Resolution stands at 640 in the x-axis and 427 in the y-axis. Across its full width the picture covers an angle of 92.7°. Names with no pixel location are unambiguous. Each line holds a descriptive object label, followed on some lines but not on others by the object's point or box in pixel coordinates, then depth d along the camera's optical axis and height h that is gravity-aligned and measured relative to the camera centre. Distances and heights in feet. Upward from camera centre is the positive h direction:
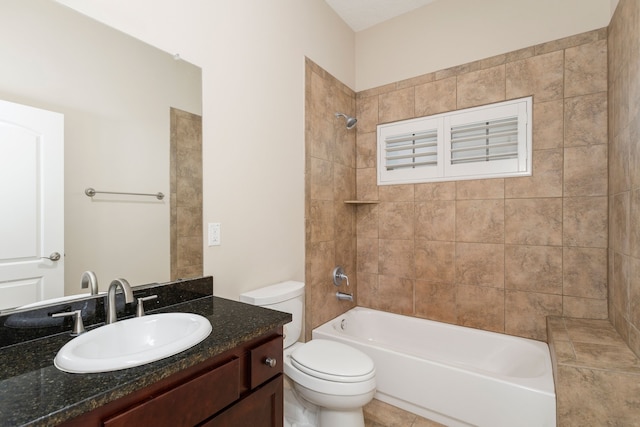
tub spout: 8.28 -2.29
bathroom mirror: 3.34 +1.23
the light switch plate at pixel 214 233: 5.11 -0.36
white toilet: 4.80 -2.66
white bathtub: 5.08 -3.20
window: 7.00 +1.69
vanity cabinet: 2.38 -1.69
